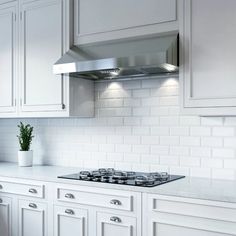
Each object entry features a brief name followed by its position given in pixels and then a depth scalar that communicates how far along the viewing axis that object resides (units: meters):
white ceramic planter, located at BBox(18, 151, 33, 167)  3.47
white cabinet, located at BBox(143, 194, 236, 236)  2.03
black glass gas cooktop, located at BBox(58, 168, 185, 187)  2.45
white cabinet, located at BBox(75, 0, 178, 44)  2.58
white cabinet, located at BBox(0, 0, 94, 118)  3.05
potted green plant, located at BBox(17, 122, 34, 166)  3.47
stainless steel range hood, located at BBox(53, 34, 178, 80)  2.46
